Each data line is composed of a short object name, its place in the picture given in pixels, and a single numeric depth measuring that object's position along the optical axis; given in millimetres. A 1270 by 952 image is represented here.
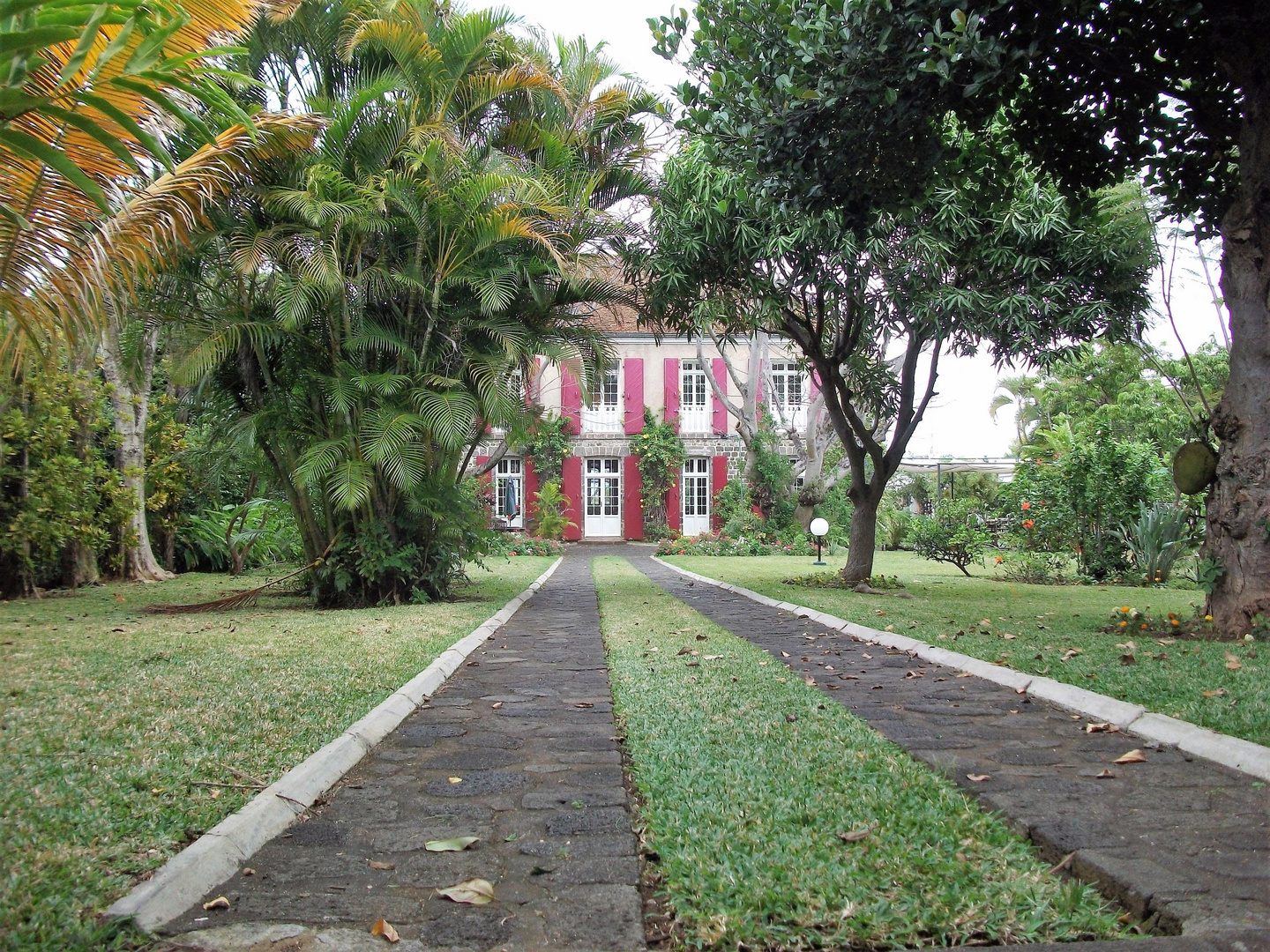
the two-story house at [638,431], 28297
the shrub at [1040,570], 14211
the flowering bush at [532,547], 21520
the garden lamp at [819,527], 15984
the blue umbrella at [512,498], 27730
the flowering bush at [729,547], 22766
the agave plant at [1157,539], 12633
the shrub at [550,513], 24891
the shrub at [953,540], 15359
